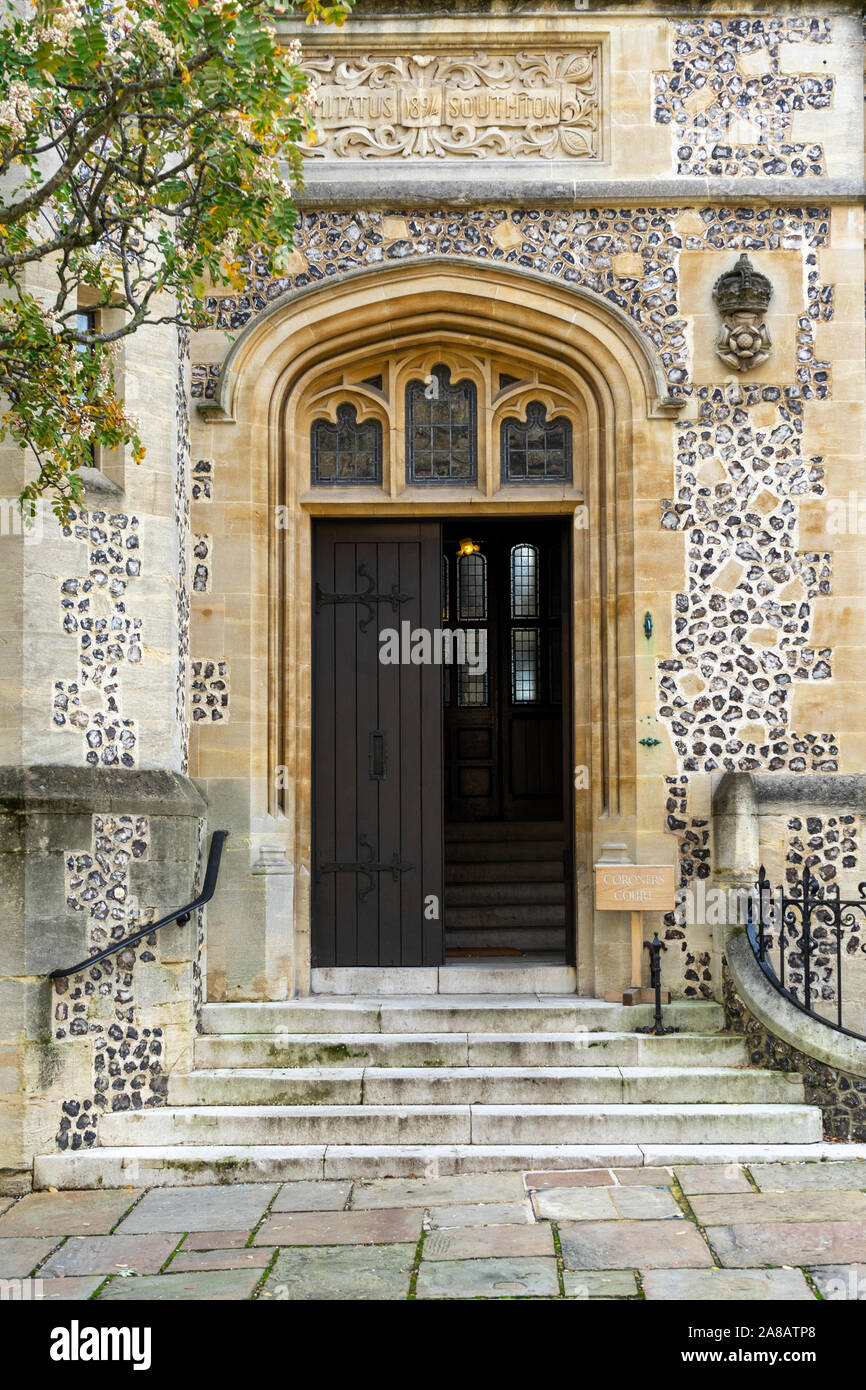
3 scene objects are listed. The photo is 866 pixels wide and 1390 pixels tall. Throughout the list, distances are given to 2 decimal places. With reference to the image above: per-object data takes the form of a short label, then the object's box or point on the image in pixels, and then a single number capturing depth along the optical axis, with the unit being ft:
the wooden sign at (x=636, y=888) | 23.35
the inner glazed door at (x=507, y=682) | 40.29
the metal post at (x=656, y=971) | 22.61
